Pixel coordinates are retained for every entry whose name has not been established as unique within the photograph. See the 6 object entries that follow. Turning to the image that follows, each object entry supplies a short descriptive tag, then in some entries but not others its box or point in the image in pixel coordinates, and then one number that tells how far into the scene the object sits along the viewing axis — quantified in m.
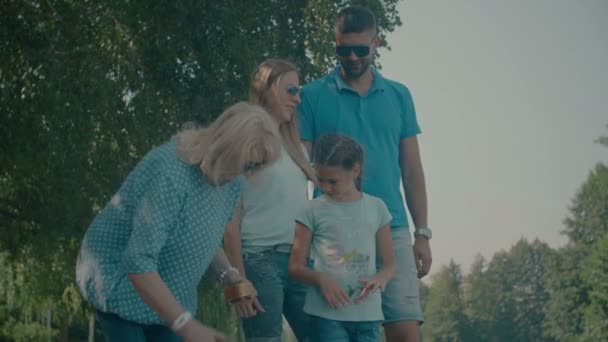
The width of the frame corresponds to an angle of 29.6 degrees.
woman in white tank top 5.73
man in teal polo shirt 6.28
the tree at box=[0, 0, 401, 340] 15.24
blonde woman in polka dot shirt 4.39
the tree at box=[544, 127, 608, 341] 73.75
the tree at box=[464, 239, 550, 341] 111.50
